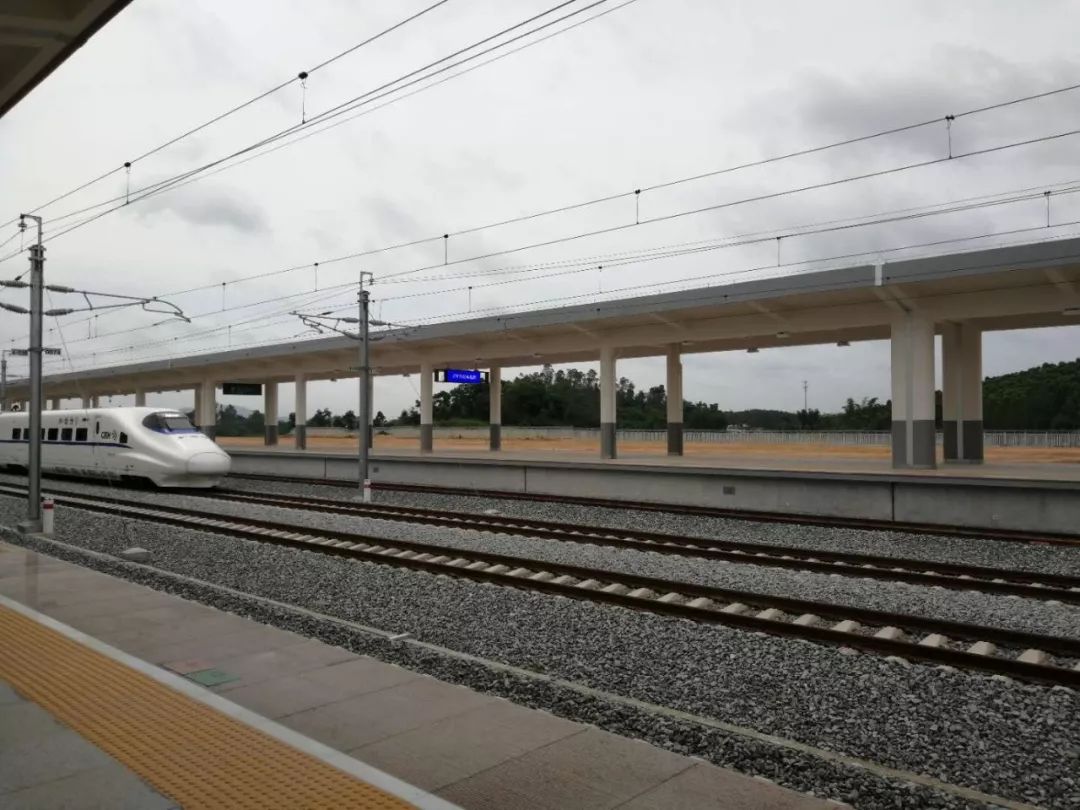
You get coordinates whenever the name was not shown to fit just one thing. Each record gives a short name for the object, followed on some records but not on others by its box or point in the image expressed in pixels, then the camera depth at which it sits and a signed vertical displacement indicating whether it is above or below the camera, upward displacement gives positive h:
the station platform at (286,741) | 3.84 -1.81
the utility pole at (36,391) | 13.90 +0.69
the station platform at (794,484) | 14.64 -1.42
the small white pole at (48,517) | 13.76 -1.51
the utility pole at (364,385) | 20.66 +1.12
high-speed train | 21.61 -0.55
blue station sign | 31.75 +2.06
